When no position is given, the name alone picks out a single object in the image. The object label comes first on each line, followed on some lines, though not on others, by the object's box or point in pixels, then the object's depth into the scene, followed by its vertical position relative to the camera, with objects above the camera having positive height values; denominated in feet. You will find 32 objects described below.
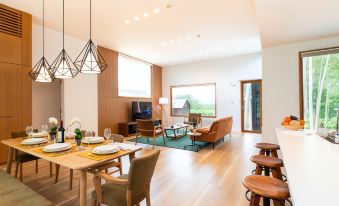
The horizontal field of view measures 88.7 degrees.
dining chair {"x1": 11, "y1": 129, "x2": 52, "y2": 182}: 8.55 -2.55
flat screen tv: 23.34 -0.71
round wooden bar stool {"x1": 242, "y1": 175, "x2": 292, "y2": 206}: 4.33 -2.22
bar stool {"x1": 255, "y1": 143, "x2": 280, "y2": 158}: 8.04 -2.06
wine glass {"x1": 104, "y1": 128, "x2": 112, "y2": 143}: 7.06 -1.17
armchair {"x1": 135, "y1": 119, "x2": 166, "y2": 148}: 16.21 -2.31
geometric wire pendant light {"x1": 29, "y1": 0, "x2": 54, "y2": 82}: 8.95 +1.64
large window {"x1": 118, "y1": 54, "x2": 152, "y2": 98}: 22.75 +3.96
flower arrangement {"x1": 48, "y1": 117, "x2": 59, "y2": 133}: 7.48 -0.86
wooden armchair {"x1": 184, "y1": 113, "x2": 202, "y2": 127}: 23.31 -1.68
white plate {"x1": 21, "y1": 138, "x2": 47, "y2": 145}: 7.03 -1.47
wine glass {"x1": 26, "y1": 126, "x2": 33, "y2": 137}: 8.11 -1.18
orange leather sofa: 15.86 -2.53
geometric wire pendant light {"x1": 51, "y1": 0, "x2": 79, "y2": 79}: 8.15 +1.70
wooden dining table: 5.17 -1.71
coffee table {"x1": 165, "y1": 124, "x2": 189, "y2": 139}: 20.18 -3.67
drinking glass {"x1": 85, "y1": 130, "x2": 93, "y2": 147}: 7.68 -1.32
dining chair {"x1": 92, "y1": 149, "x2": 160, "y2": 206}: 4.90 -2.46
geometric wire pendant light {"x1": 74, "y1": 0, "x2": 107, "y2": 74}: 7.57 +1.91
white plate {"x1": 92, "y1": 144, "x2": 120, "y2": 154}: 5.94 -1.54
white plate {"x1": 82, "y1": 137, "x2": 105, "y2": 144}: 7.36 -1.50
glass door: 23.12 -0.08
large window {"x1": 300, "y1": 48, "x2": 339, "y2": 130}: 11.89 +1.24
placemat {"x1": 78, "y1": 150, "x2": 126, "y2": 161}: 5.59 -1.69
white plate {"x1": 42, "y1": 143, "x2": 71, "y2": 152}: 6.16 -1.52
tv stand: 21.16 -2.91
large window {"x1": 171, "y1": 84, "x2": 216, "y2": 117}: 26.55 +0.80
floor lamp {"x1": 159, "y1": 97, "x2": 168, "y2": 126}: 27.14 +0.69
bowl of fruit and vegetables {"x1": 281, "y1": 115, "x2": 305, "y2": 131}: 8.57 -0.99
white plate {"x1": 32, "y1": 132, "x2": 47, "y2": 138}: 8.20 -1.38
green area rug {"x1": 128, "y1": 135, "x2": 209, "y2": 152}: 16.66 -3.96
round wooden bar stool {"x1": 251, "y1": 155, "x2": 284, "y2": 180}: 6.43 -2.22
